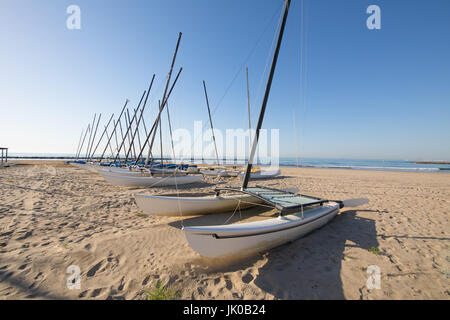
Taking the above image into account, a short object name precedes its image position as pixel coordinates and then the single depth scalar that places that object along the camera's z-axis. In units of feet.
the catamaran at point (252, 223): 9.86
